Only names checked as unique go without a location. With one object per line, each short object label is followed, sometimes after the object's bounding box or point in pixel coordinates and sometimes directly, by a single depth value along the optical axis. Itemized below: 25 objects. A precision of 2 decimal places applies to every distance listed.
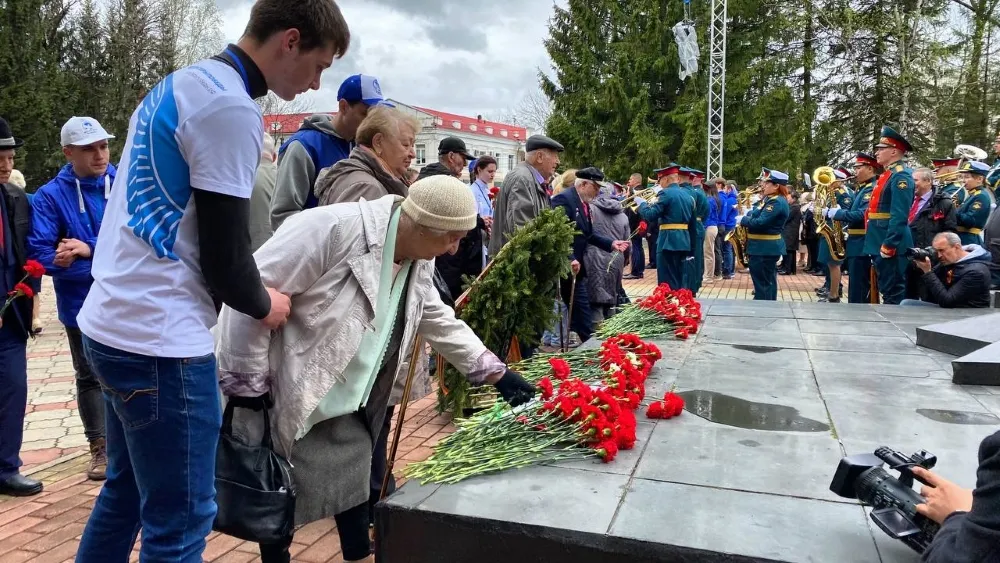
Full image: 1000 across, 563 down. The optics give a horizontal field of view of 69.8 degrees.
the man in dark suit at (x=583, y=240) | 6.38
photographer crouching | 6.52
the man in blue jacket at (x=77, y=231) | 3.79
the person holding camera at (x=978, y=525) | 1.59
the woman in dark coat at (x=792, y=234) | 14.25
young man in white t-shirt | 1.70
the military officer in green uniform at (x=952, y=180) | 9.52
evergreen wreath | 4.23
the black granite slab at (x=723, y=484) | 2.09
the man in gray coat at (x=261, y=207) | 3.63
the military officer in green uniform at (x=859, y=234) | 8.88
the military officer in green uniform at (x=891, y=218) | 7.55
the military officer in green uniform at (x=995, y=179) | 9.33
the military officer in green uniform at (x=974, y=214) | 8.33
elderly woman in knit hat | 2.14
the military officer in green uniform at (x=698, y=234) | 10.19
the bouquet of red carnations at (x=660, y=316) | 5.08
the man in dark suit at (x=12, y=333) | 3.74
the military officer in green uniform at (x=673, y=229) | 9.41
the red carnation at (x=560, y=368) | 3.36
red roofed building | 59.73
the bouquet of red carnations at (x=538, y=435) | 2.59
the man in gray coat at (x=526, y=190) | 5.43
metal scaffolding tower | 22.22
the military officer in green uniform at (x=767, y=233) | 9.04
